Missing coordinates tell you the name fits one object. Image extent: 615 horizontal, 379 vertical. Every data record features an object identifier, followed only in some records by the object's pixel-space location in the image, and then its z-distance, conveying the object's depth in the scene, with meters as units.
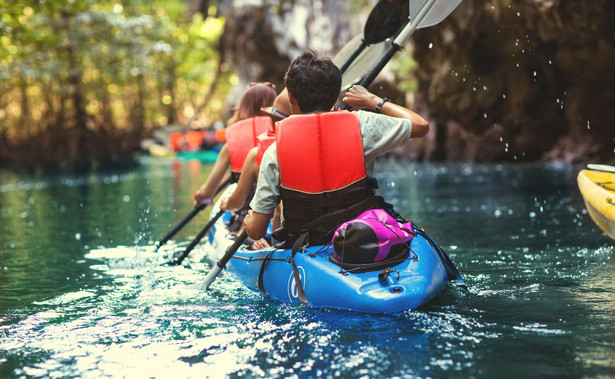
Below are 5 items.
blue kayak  3.20
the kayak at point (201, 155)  22.97
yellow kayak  4.75
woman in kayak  4.85
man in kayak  3.27
